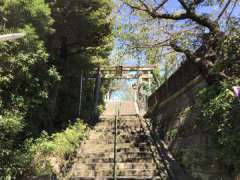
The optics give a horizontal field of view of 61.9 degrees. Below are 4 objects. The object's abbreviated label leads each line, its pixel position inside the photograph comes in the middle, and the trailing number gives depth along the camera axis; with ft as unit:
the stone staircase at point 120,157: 17.19
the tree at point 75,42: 24.44
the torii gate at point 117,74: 34.89
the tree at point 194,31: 15.28
